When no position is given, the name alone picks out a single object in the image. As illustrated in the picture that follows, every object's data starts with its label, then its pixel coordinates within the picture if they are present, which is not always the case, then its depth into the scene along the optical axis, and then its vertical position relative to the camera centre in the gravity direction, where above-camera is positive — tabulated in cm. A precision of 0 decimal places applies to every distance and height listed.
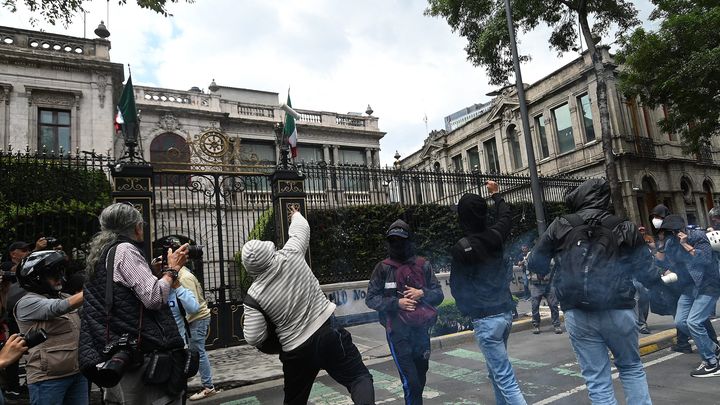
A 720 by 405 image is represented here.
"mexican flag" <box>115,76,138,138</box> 963 +399
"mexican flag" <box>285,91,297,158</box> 1094 +338
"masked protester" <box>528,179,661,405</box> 280 -37
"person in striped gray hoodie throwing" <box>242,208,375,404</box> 288 -44
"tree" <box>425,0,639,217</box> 1450 +784
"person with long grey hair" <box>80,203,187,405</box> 251 -29
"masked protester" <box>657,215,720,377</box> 477 -69
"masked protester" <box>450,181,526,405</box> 334 -34
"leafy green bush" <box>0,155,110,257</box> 754 +154
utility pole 1030 +274
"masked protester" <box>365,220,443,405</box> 347 -43
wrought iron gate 830 -69
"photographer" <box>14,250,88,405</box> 306 -28
